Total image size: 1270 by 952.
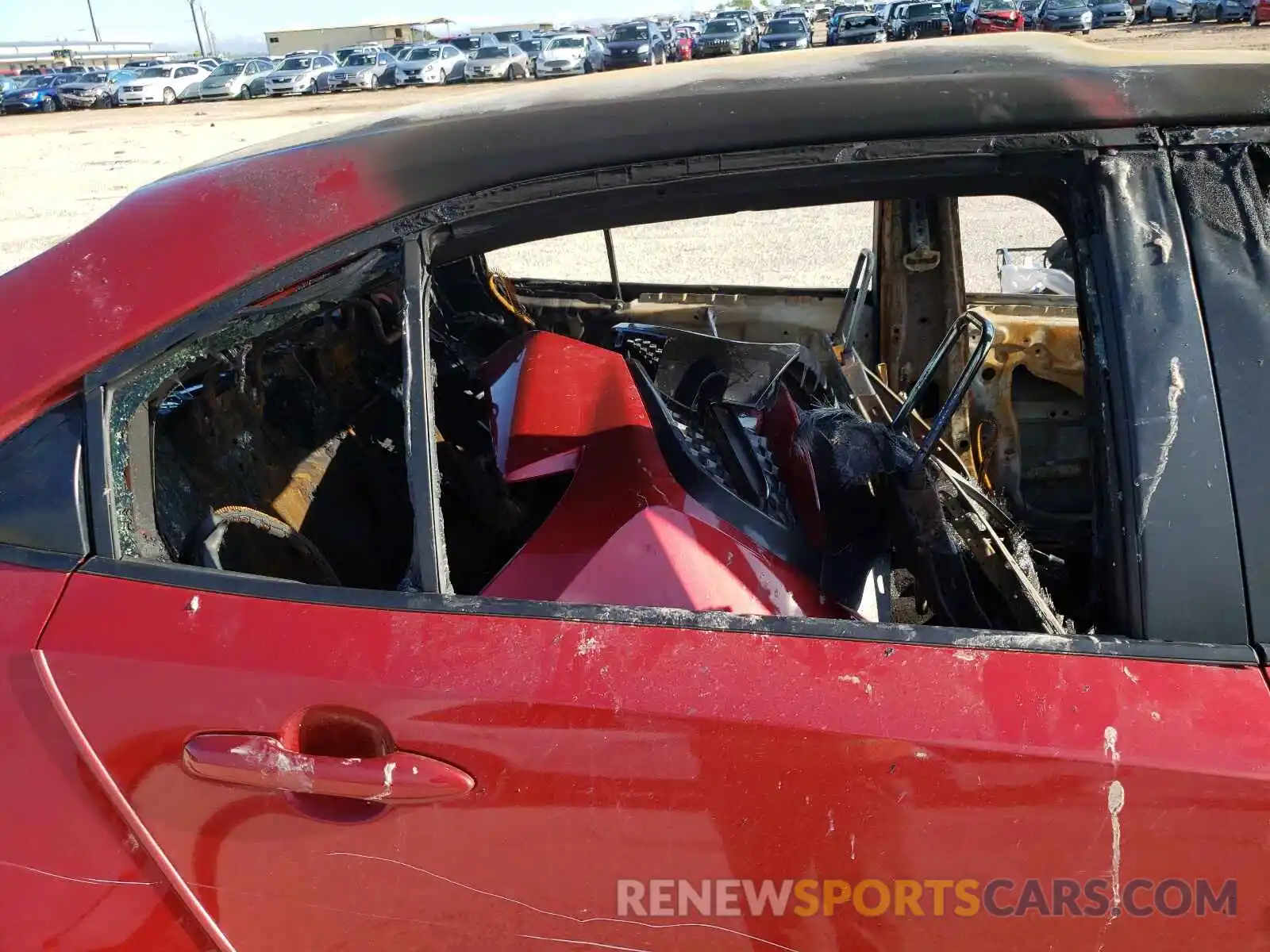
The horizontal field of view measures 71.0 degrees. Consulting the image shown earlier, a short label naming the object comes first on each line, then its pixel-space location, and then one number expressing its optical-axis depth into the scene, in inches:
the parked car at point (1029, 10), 993.5
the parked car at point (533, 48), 1129.9
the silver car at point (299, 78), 1136.8
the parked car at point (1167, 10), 1106.1
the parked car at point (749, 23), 1178.0
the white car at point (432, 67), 1144.2
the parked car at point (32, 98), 1101.7
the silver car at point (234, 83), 1159.6
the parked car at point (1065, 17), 960.3
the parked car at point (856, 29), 1080.2
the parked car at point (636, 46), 1127.6
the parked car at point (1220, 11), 979.3
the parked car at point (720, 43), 1150.3
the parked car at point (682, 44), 1214.3
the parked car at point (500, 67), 1119.0
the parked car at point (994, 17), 992.9
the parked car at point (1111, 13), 1050.7
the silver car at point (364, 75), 1145.4
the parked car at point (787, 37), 1037.8
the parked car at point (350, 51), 1250.6
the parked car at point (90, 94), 1145.4
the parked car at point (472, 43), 1222.4
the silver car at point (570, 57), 1088.8
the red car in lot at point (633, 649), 40.2
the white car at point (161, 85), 1136.8
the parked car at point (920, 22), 1048.2
